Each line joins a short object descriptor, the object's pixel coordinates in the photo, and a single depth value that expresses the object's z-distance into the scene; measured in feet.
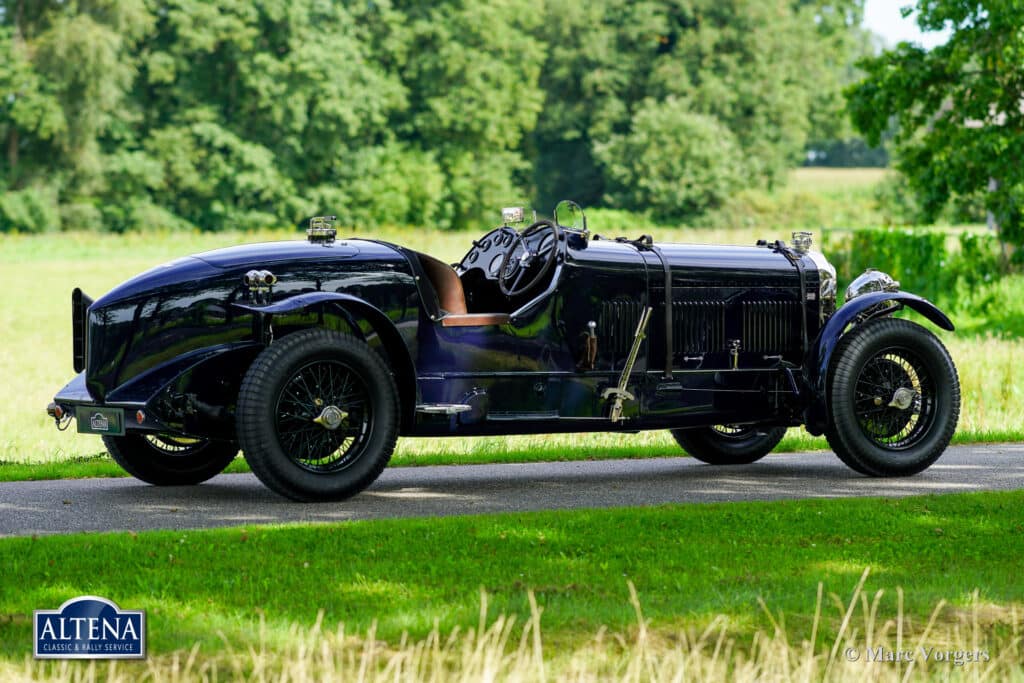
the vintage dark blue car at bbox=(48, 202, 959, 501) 43.83
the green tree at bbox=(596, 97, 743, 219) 407.84
